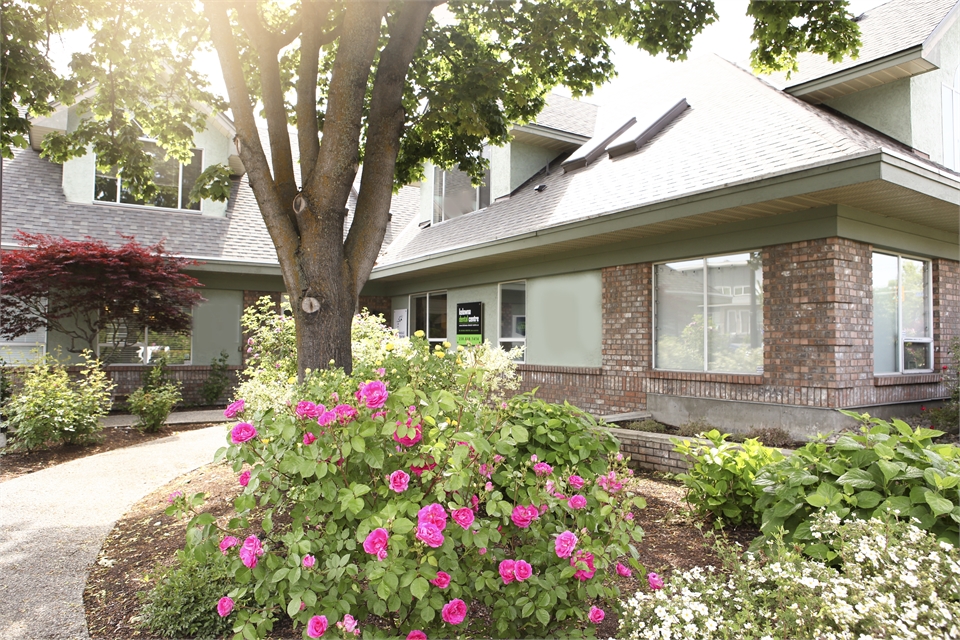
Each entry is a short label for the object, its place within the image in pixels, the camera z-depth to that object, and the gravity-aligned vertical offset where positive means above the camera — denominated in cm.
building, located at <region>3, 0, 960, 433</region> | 706 +161
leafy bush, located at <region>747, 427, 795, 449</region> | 684 -114
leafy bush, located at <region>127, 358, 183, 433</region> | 995 -119
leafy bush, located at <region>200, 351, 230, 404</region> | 1348 -102
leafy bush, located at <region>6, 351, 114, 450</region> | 801 -106
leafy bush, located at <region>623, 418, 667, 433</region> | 790 -117
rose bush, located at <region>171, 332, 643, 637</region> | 238 -80
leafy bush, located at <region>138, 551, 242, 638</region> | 322 -154
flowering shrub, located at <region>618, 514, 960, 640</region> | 227 -107
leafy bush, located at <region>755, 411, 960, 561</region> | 299 -78
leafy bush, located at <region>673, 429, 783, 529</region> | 433 -106
